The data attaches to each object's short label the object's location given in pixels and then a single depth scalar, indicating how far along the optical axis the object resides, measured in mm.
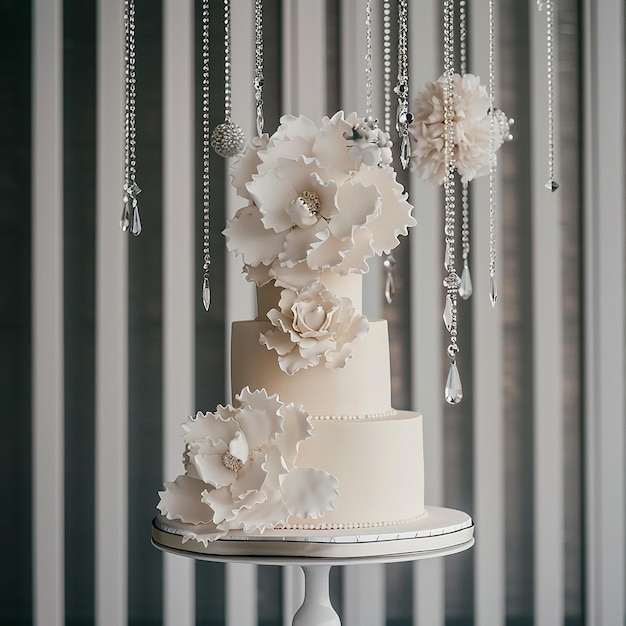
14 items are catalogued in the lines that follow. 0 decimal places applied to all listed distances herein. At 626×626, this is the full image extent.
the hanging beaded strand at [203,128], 2290
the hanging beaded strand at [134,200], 1717
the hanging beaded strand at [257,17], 2210
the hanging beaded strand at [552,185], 1804
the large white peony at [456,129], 1749
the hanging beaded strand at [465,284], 1744
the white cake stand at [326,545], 1546
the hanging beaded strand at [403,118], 1661
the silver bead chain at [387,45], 1708
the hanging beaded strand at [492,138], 1761
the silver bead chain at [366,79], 2283
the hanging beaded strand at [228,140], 1731
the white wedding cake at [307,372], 1569
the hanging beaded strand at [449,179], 1693
